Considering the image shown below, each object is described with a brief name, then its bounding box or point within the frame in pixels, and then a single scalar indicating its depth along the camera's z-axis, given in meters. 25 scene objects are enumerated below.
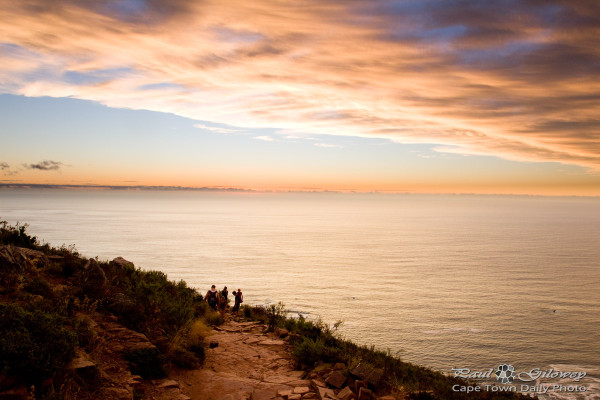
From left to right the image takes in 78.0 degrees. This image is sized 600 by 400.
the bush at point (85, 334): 9.66
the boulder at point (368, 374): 11.78
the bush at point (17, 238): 18.41
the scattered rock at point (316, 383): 11.35
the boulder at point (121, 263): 20.15
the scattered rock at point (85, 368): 8.25
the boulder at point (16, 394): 6.89
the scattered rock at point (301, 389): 10.90
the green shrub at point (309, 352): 13.40
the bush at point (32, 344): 7.35
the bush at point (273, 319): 18.27
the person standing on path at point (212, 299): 21.02
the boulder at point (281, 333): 16.73
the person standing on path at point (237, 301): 21.84
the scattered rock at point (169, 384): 9.85
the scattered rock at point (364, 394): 10.64
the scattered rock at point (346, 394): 10.56
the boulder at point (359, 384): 11.24
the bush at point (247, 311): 20.78
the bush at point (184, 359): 11.47
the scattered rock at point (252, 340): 15.60
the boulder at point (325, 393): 10.55
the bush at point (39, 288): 11.30
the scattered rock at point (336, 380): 11.46
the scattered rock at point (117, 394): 8.29
